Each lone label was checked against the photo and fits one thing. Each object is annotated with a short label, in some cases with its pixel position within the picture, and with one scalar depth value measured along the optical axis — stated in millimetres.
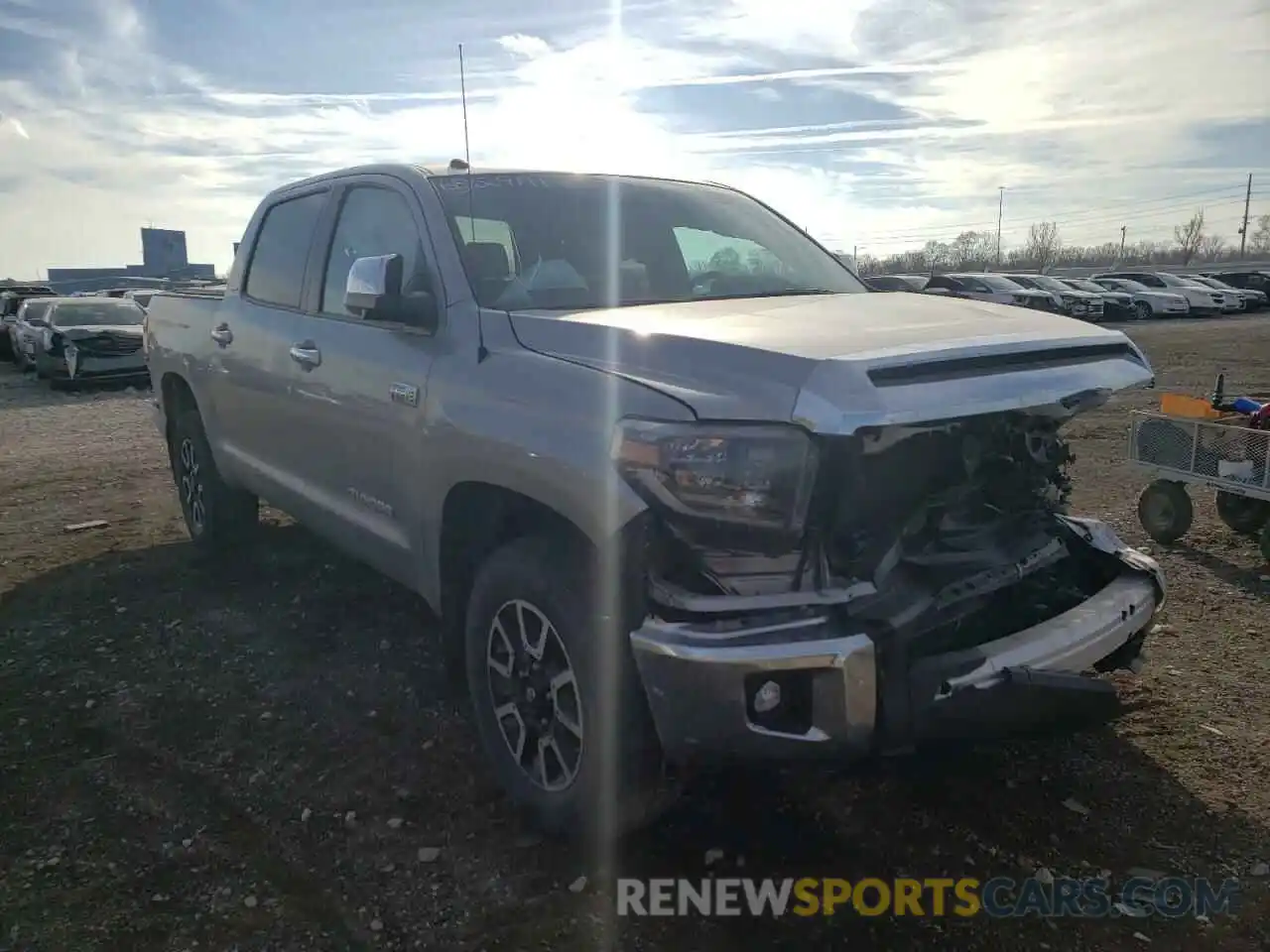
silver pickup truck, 2393
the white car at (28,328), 17625
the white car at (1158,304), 30781
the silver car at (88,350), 16156
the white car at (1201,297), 31141
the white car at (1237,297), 31750
